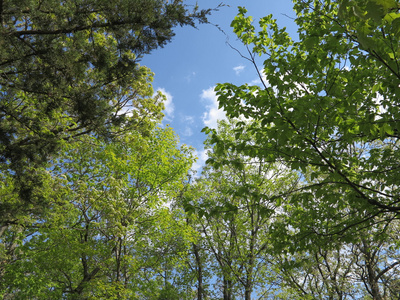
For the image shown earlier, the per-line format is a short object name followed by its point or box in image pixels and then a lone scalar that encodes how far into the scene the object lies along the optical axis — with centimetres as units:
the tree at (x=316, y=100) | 361
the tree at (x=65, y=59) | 455
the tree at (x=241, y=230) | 1312
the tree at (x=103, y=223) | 931
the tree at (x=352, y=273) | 1091
